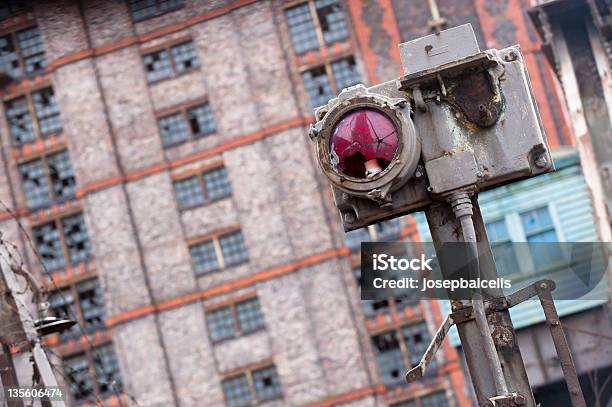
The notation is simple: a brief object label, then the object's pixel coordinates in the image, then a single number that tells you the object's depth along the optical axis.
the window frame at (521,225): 32.25
